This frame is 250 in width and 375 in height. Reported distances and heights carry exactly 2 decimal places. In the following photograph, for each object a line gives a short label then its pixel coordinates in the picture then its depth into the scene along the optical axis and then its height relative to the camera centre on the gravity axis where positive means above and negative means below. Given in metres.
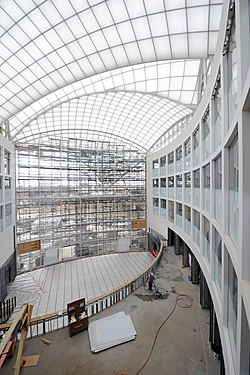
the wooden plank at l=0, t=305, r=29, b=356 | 3.87 -3.42
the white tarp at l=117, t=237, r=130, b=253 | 21.92 -6.88
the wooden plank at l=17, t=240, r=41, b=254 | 17.00 -5.61
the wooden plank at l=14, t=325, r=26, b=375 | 4.72 -4.39
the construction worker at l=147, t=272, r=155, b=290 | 9.31 -4.78
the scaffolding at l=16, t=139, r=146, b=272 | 18.27 -1.38
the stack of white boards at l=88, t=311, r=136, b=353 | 6.07 -5.05
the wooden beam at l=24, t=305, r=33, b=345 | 6.21 -4.47
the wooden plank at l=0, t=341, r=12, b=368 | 5.22 -4.43
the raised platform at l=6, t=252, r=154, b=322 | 11.86 -7.15
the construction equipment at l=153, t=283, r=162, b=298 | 8.82 -5.11
